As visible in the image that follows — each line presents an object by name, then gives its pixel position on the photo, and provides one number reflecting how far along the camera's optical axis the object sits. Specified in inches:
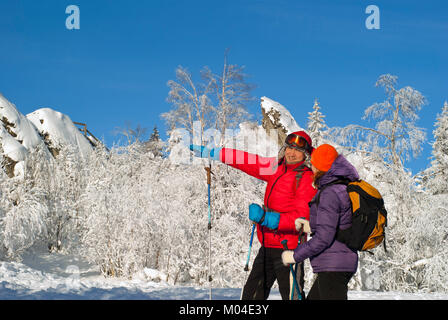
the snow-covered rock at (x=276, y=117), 940.0
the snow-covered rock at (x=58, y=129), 1143.6
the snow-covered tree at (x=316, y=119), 1206.8
